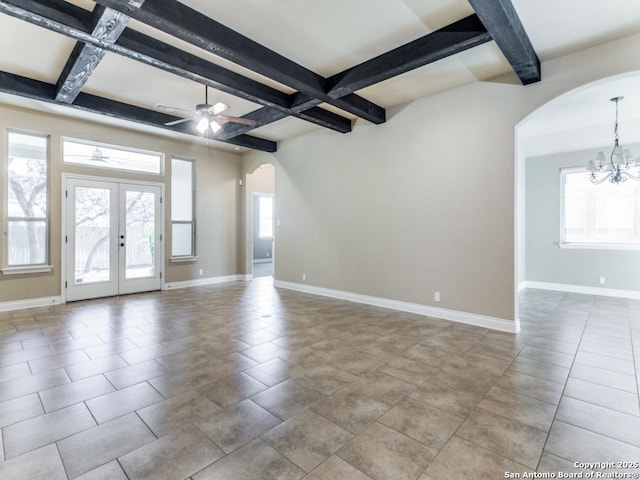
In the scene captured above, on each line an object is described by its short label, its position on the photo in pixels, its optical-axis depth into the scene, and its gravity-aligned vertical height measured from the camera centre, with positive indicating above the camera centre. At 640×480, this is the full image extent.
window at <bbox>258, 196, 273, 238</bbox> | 12.16 +0.78
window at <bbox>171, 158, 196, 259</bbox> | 7.08 +0.65
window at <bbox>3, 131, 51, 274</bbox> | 5.10 +0.56
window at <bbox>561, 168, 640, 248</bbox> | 6.08 +0.50
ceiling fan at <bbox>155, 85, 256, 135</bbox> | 4.04 +1.58
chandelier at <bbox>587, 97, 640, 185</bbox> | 4.85 +1.17
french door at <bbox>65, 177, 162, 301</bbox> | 5.68 +0.00
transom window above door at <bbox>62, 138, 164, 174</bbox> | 5.70 +1.56
